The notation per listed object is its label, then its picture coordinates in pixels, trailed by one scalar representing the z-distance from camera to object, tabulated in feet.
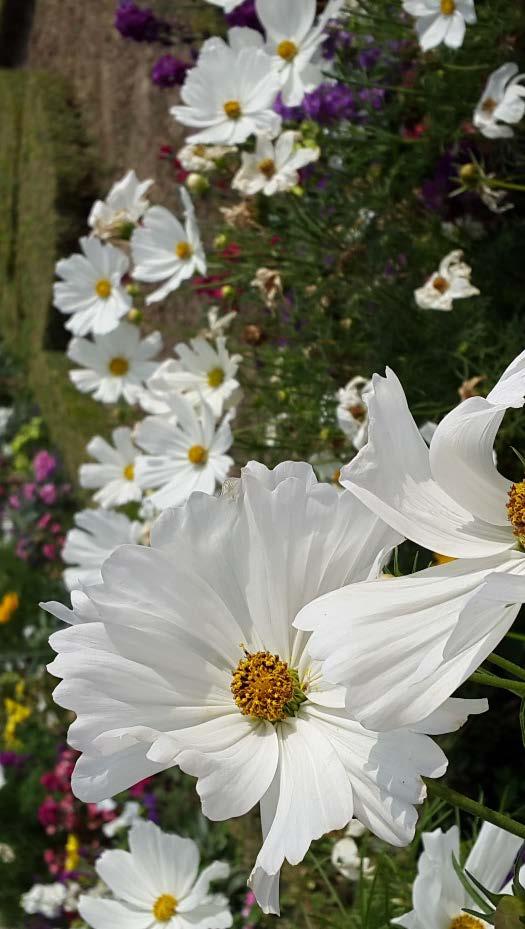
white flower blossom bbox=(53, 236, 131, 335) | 5.15
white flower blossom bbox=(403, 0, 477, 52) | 3.63
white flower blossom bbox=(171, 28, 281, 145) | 4.39
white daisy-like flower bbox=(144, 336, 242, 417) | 4.49
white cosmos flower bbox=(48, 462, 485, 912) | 1.41
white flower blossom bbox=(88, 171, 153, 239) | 5.03
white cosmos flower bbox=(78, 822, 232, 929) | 2.72
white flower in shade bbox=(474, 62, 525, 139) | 3.81
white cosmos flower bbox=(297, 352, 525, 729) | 1.21
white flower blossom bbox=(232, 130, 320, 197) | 4.29
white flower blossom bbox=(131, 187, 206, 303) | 4.81
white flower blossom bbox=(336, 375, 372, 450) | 3.87
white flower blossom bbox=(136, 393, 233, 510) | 4.30
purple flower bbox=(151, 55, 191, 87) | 5.65
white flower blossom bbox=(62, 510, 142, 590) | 4.80
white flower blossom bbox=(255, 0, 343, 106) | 4.32
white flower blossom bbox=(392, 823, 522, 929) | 2.03
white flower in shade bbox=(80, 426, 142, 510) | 5.43
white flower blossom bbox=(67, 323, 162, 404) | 5.31
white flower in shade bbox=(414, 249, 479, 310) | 3.91
